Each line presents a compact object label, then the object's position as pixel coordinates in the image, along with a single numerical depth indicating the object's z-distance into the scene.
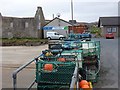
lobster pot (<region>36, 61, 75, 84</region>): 3.42
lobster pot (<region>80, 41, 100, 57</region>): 4.82
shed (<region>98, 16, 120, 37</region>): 27.12
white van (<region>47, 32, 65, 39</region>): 23.98
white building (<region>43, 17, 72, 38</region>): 25.92
